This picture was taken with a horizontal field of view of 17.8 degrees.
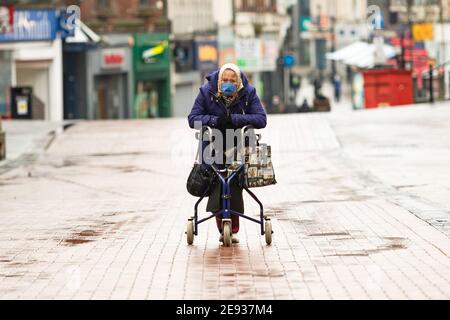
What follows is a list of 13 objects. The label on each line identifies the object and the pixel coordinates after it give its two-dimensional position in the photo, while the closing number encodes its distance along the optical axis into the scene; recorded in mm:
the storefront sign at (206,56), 61938
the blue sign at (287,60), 61031
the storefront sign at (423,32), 71250
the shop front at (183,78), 58562
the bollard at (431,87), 38125
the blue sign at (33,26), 45250
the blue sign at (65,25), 46812
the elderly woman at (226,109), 12438
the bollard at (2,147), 25266
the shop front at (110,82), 49969
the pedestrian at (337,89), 71625
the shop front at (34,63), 45000
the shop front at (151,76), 54094
